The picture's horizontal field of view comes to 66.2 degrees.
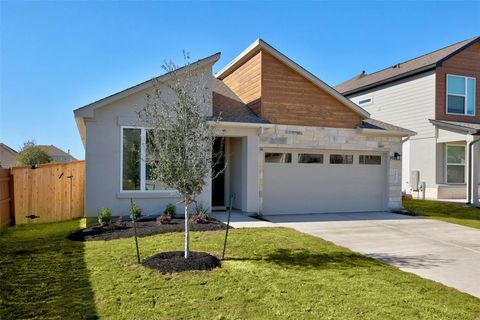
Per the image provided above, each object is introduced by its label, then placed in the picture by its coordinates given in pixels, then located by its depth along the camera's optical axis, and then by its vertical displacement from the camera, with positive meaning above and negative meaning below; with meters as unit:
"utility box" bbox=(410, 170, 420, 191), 18.86 -1.15
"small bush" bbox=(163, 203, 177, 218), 10.60 -1.57
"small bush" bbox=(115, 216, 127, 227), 9.34 -1.74
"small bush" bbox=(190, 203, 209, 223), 9.98 -1.66
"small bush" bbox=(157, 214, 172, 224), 9.80 -1.71
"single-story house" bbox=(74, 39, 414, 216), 10.62 +0.30
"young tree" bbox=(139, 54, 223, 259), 6.32 +0.19
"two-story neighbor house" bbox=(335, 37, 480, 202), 18.09 +2.29
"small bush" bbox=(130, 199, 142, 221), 10.17 -1.58
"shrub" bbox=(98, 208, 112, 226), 9.62 -1.64
